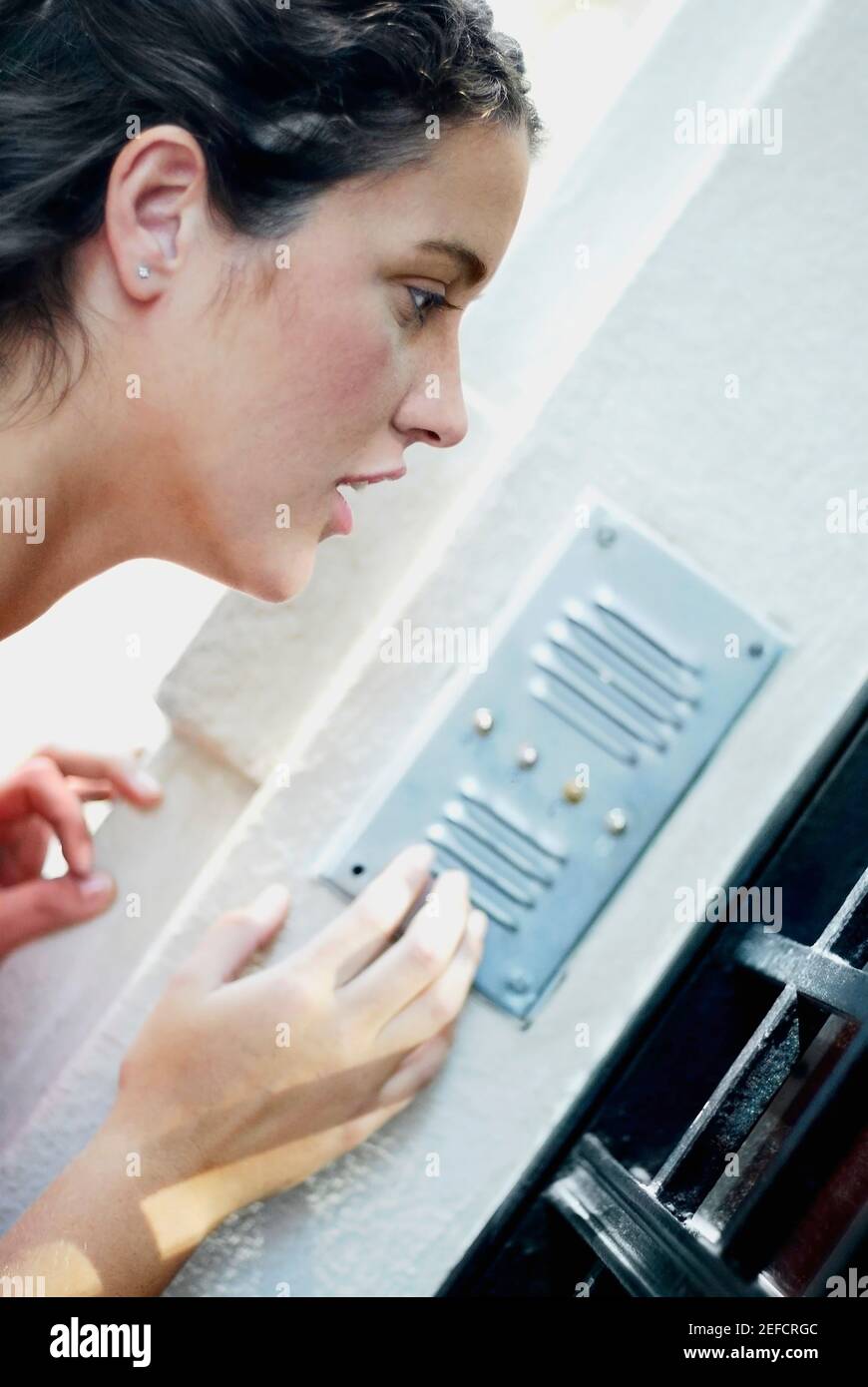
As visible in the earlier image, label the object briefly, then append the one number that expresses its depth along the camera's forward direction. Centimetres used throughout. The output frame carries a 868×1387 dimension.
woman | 92
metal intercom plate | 109
